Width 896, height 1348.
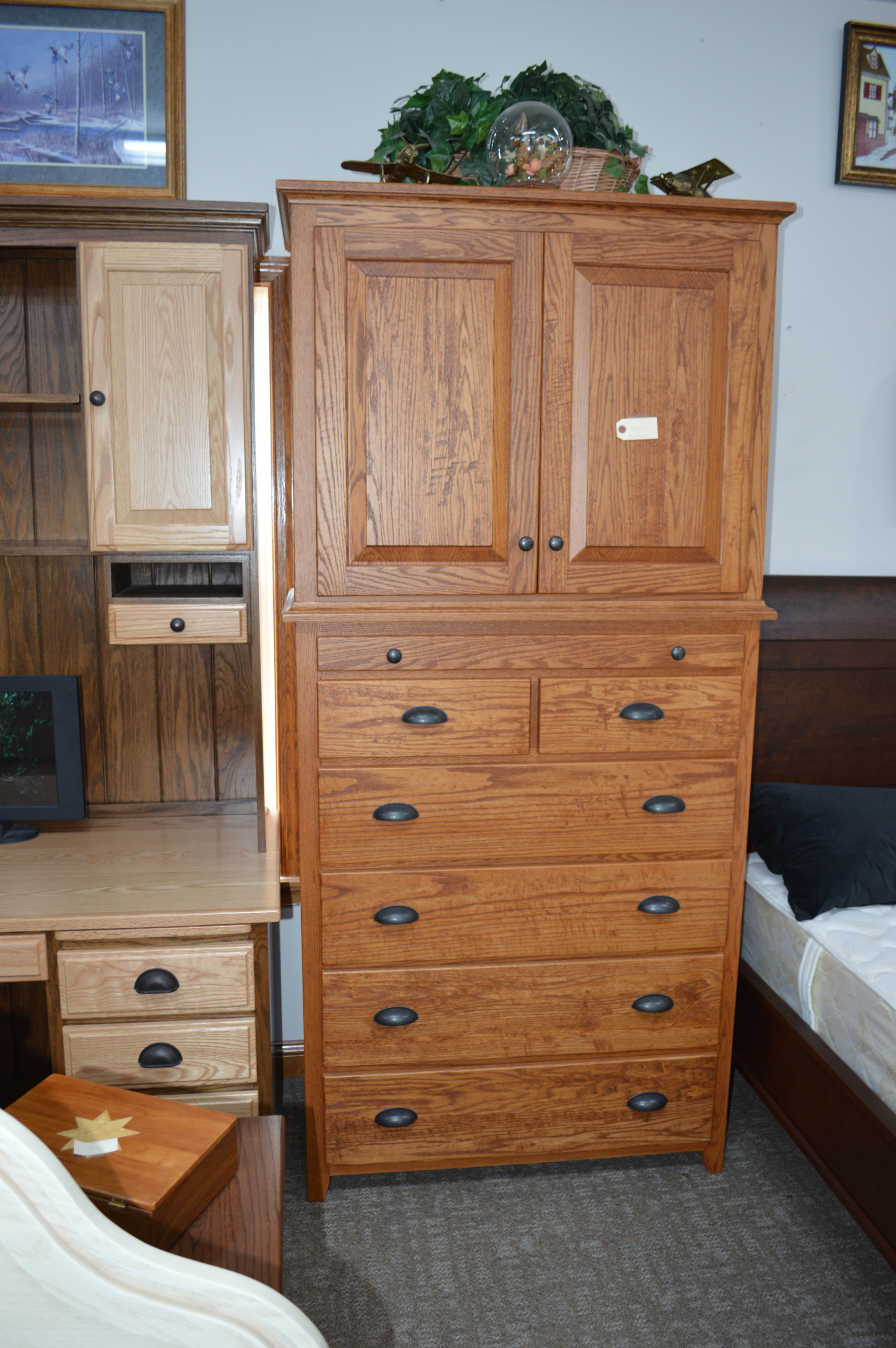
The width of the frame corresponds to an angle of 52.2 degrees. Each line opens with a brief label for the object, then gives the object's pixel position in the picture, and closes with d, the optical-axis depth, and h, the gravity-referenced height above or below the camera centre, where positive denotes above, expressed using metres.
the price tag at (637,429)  1.80 +0.14
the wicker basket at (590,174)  1.79 +0.63
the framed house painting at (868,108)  2.25 +0.97
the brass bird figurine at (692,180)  1.82 +0.63
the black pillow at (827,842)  2.02 -0.78
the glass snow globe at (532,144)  1.71 +0.66
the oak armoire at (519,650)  1.73 -0.30
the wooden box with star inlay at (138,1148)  1.05 -0.80
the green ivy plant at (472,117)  1.80 +0.75
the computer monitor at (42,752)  2.09 -0.59
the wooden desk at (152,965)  1.81 -0.93
